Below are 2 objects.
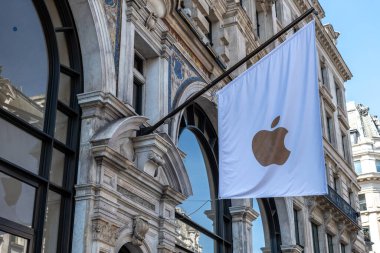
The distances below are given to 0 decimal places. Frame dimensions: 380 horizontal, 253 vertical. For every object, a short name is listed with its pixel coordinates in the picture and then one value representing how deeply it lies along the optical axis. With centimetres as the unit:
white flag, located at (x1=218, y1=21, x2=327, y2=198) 1229
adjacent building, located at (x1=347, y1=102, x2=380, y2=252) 6831
